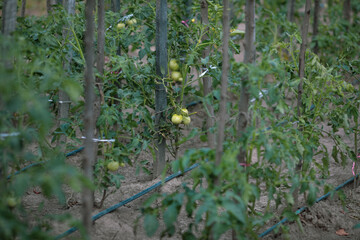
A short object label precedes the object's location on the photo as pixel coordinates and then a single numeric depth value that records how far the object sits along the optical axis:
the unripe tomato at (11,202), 3.33
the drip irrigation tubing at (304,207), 4.49
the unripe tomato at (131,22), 5.64
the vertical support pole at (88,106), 3.22
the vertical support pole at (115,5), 6.23
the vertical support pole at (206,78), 5.09
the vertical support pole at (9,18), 3.33
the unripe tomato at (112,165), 4.25
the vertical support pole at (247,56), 3.81
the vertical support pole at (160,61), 5.16
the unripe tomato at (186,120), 5.21
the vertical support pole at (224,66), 3.63
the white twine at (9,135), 3.12
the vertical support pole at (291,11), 9.28
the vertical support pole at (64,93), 5.36
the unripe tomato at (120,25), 5.61
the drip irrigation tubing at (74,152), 6.11
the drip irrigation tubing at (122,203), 4.18
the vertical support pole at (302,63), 4.61
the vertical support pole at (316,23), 7.64
